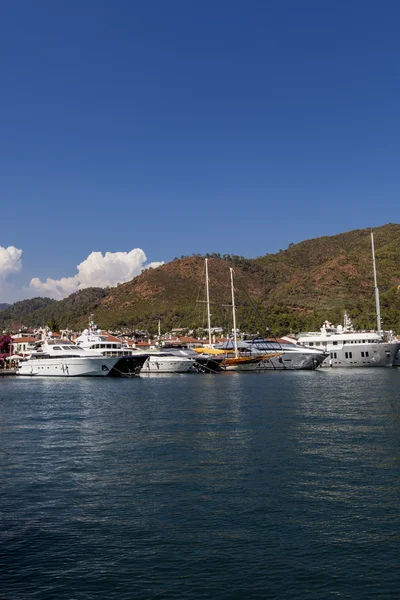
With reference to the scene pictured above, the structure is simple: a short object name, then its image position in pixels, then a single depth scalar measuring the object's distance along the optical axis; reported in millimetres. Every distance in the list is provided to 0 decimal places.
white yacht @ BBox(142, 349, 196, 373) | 88500
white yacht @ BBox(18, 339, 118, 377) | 76688
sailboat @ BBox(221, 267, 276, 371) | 86688
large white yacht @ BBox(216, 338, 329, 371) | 86188
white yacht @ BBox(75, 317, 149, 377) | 77562
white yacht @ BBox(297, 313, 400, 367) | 88938
